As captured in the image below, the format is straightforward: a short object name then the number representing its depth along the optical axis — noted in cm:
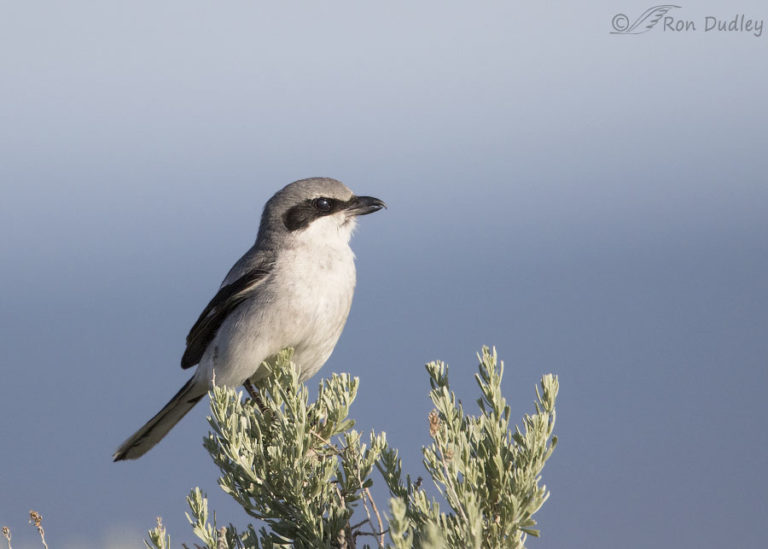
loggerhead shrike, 911
